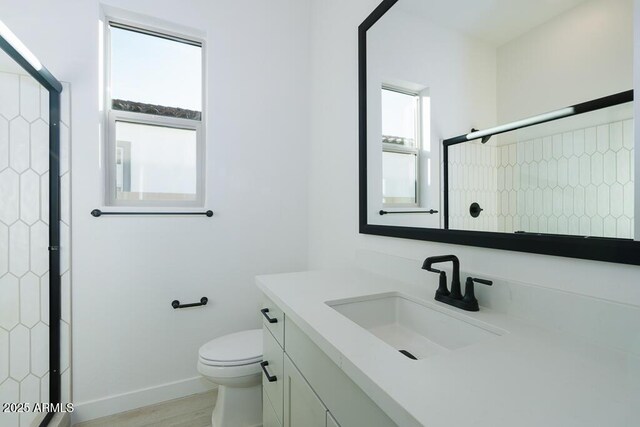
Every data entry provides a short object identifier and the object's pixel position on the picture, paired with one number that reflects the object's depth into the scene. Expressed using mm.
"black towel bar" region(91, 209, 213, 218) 1562
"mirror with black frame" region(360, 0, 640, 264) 661
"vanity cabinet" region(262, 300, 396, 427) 583
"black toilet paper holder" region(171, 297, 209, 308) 1715
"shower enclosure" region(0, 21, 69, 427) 1266
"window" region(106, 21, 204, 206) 1715
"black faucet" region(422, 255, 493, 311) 856
